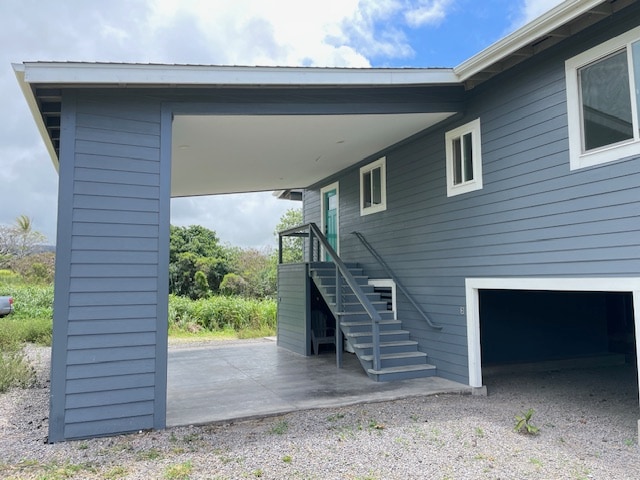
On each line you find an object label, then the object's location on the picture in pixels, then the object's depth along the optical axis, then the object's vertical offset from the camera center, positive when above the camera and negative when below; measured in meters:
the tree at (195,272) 18.81 +0.20
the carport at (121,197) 4.21 +0.79
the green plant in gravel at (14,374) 5.99 -1.32
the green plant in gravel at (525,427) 4.18 -1.42
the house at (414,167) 4.20 +1.18
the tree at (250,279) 18.61 -0.11
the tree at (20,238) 26.42 +2.37
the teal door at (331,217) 9.91 +1.33
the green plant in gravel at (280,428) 4.25 -1.46
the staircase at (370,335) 6.43 -0.91
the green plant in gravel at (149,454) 3.64 -1.45
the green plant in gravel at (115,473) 3.27 -1.44
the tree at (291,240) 22.23 +1.86
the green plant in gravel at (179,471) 3.25 -1.43
